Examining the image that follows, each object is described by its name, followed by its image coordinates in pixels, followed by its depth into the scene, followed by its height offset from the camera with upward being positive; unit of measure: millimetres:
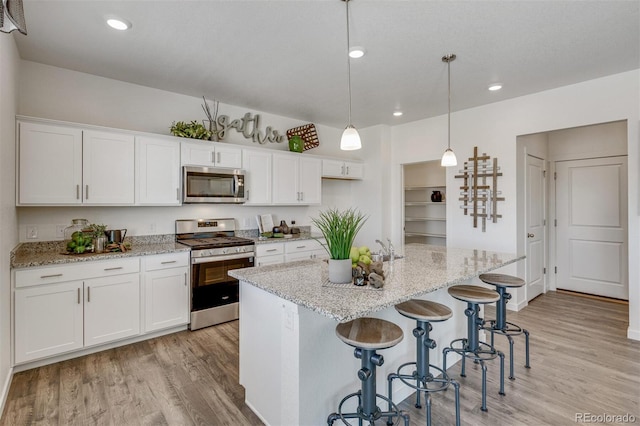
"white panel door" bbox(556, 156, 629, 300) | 4492 -205
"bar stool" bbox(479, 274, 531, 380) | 2655 -739
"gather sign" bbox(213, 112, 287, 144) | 4128 +1166
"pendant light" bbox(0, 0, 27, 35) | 1149 +729
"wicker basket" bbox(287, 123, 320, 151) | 4852 +1206
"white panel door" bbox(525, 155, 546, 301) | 4387 -210
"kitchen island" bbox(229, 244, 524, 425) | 1647 -678
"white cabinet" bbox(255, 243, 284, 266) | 3955 -503
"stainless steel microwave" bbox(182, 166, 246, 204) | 3611 +343
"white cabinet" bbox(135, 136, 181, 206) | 3328 +458
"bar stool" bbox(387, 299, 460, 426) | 1919 -725
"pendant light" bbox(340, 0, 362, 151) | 2410 +565
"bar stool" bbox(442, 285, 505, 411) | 2291 -768
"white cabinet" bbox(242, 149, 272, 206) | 4113 +496
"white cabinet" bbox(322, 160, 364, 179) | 4998 +714
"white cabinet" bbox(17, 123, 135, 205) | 2742 +449
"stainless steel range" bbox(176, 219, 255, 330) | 3465 -602
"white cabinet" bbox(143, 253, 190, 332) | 3186 -787
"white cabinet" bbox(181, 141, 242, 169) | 3635 +702
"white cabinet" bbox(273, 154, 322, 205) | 4418 +490
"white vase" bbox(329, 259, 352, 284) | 1876 -334
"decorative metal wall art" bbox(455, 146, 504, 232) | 4199 +331
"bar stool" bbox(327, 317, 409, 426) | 1572 -706
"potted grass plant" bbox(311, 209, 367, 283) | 1821 -171
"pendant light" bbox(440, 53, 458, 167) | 3166 +539
